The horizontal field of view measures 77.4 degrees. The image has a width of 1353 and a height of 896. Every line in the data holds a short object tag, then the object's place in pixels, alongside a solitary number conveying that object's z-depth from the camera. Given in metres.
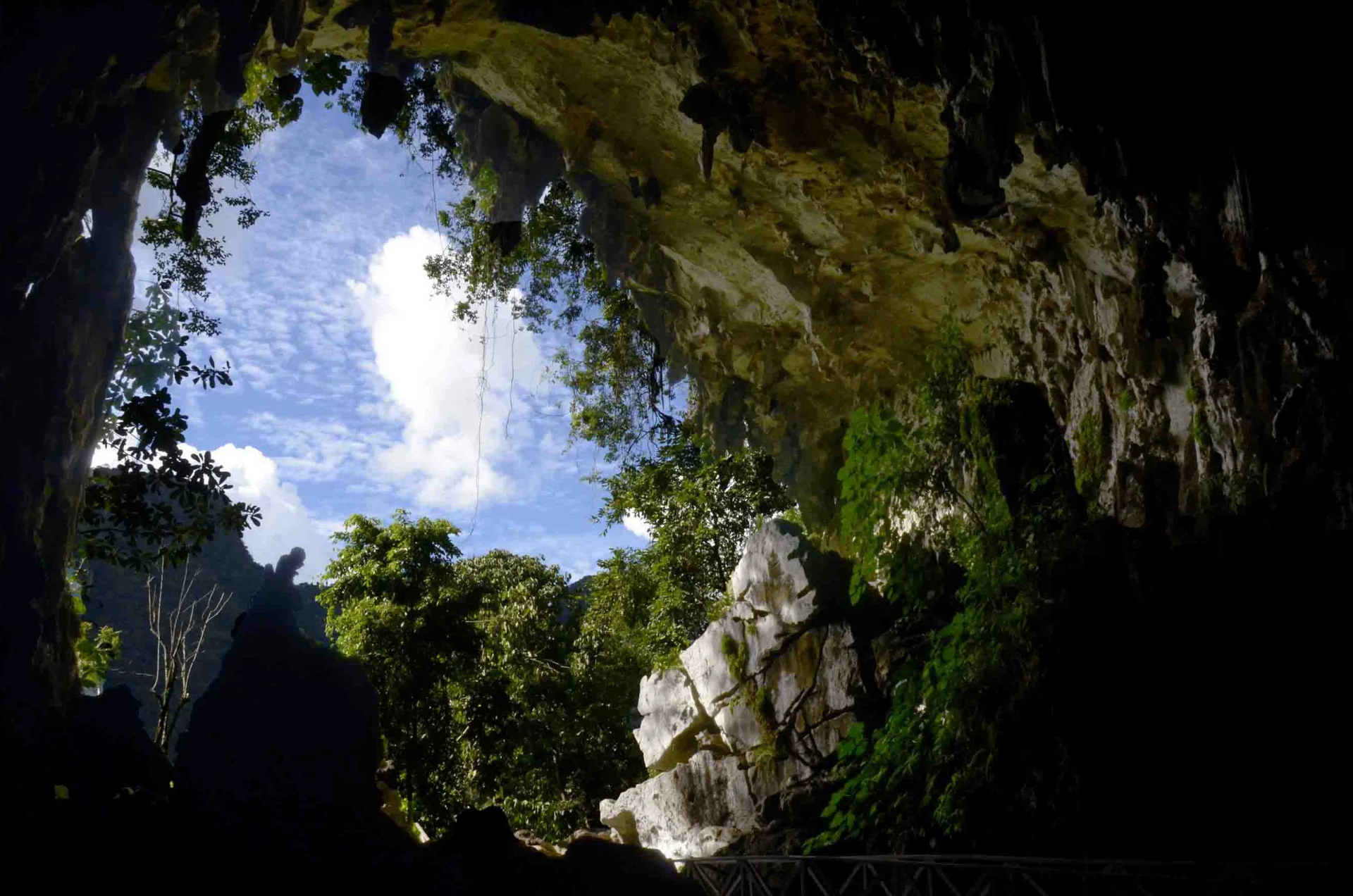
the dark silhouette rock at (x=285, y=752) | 3.97
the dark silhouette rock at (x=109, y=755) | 4.68
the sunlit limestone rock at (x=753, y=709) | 10.83
